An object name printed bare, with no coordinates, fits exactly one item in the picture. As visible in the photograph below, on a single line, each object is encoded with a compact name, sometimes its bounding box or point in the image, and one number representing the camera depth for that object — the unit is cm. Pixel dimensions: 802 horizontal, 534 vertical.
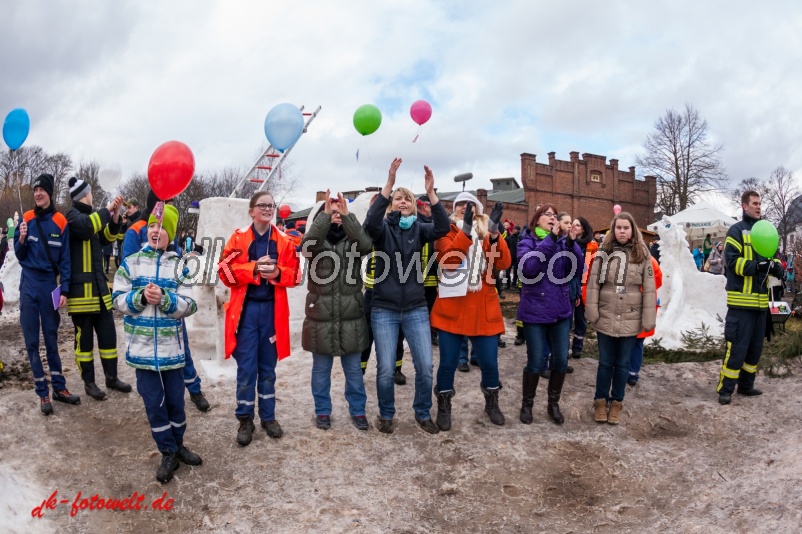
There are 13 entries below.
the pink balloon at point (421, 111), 782
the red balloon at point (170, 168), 418
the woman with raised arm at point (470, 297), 490
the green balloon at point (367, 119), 701
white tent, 1844
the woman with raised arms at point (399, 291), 480
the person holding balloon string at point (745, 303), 548
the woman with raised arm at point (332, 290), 475
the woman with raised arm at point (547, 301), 504
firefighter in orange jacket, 455
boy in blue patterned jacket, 396
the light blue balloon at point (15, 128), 551
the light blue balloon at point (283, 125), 618
